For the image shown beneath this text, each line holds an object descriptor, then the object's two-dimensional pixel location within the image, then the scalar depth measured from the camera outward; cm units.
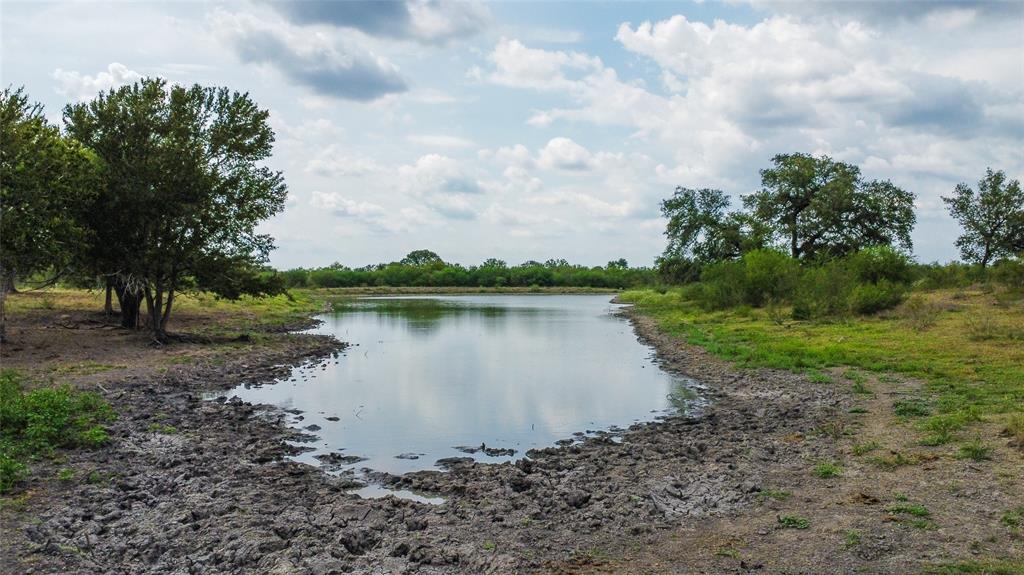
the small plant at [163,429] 1327
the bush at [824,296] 3531
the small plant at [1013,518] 766
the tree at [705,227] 6041
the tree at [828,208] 5534
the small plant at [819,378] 1856
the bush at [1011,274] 3441
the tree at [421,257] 19419
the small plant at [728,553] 725
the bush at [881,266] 4076
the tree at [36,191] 2000
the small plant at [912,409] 1367
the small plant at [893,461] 1020
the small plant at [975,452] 1021
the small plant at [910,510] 811
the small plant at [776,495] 917
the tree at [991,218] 6034
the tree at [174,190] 2555
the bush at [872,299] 3434
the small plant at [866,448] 1111
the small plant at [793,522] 802
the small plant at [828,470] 1004
